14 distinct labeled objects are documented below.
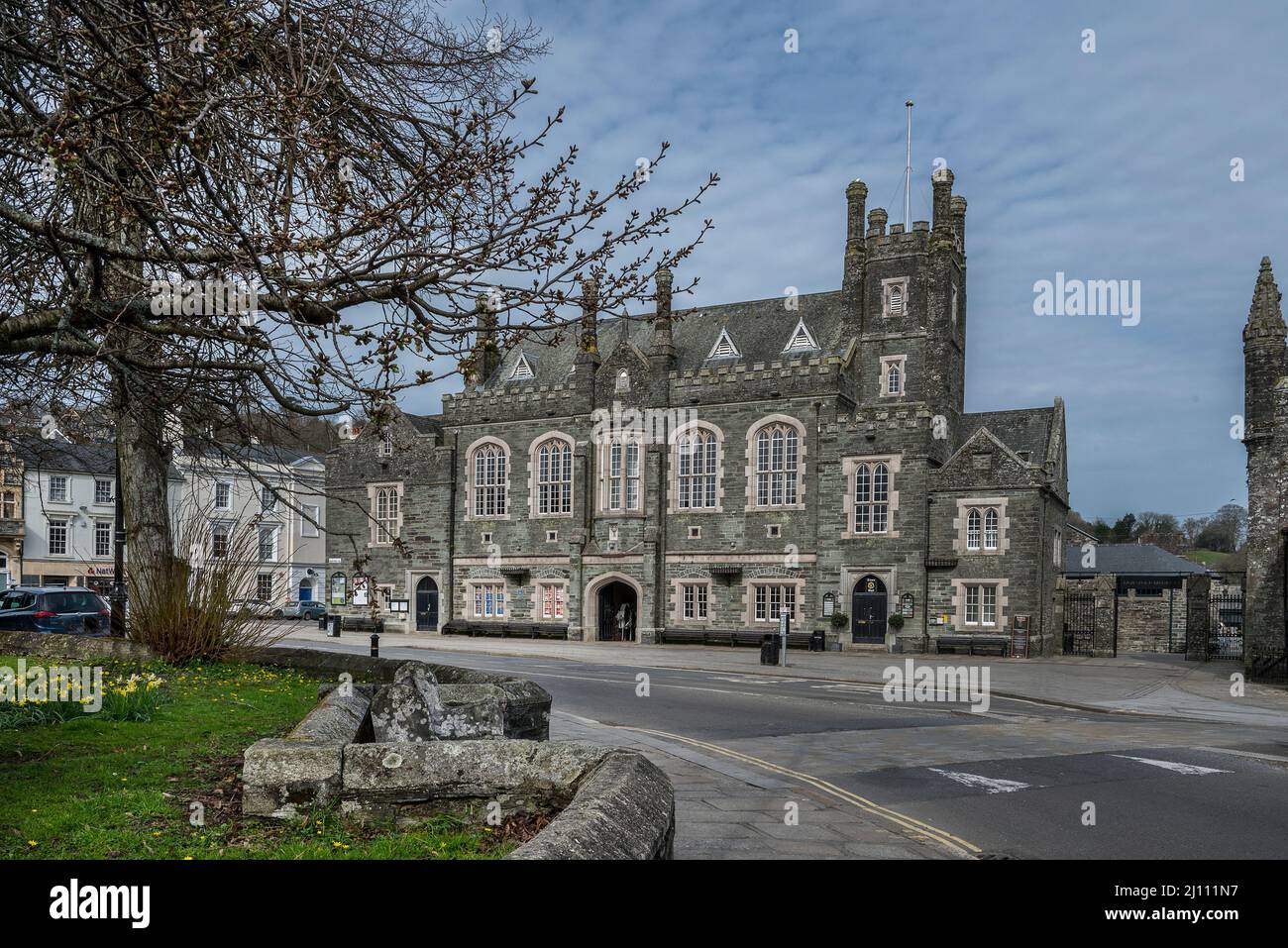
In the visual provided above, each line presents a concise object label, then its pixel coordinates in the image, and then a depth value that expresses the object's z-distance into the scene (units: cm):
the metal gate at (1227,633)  4041
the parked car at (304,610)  5863
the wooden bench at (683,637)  4256
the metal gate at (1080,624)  4356
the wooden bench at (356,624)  5089
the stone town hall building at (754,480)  3875
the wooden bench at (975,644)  3728
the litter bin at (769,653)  3097
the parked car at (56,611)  2673
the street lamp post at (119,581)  1589
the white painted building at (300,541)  6519
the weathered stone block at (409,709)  743
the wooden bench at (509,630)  4584
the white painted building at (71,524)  5956
